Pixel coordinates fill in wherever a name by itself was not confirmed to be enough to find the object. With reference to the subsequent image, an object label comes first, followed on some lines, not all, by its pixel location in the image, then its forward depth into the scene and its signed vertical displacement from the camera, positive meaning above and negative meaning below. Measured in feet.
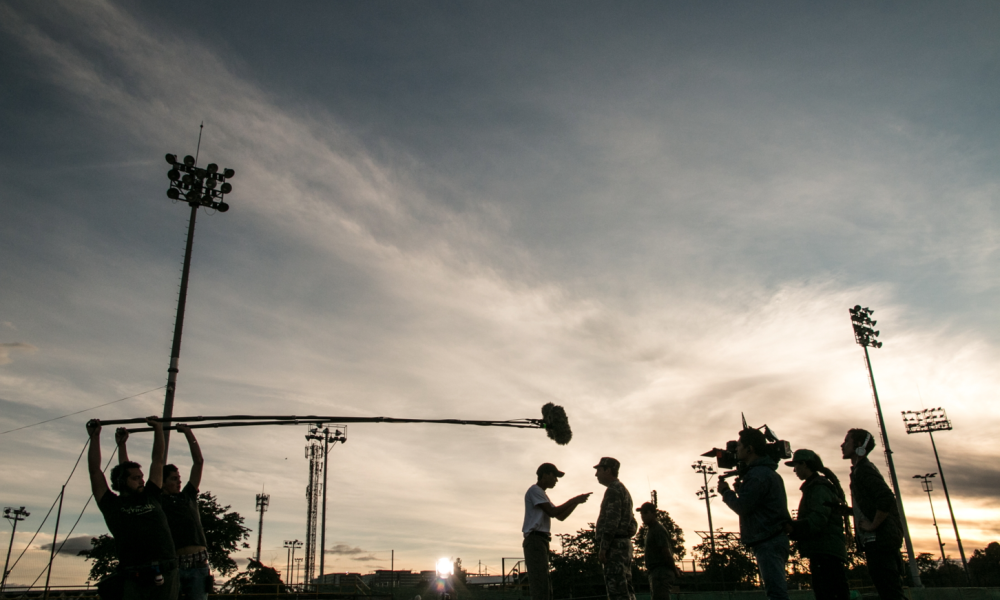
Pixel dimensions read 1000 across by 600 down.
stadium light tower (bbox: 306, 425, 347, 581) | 165.07 +26.83
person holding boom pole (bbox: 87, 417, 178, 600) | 16.51 +0.46
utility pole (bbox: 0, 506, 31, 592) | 204.64 +13.37
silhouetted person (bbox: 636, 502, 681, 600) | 28.37 -1.65
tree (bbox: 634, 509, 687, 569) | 207.92 -3.09
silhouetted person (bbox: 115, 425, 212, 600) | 20.75 +0.59
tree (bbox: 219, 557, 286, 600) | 134.43 -7.67
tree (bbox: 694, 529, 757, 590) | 126.00 -8.52
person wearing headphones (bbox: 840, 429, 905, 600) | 19.20 -0.20
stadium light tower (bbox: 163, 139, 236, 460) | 47.39 +27.48
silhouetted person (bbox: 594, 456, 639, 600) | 22.35 -0.45
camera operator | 19.30 +0.20
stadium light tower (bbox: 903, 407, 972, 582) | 196.64 +27.63
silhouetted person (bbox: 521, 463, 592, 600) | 21.15 +0.13
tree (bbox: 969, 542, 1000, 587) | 296.92 -28.65
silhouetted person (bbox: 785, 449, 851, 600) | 18.72 -0.61
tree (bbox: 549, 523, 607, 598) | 132.87 -9.74
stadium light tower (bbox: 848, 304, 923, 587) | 157.28 +46.19
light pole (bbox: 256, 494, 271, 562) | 221.03 +14.73
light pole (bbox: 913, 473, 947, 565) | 221.09 +9.13
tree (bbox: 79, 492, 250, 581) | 137.08 +1.41
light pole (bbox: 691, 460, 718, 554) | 182.91 +13.17
